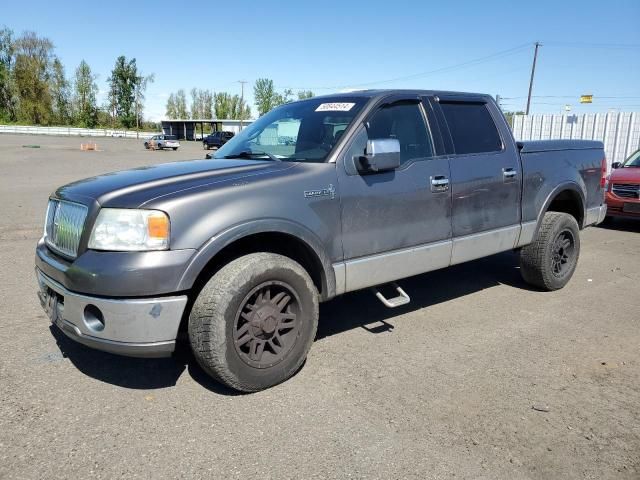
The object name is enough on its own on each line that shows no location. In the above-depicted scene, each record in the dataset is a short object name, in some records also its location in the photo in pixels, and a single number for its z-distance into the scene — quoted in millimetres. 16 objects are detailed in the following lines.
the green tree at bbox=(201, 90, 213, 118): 120562
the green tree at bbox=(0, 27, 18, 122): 82188
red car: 9633
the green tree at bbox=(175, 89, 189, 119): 122938
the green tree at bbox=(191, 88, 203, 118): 122425
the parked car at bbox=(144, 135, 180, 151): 43912
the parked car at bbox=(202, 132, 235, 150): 51156
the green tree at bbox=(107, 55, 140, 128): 94812
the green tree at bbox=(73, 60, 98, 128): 91312
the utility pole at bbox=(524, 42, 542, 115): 47875
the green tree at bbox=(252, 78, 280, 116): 82125
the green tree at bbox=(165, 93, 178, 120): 122938
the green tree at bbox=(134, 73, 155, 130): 96312
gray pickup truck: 2945
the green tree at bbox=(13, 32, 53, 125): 83500
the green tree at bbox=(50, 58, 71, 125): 87125
